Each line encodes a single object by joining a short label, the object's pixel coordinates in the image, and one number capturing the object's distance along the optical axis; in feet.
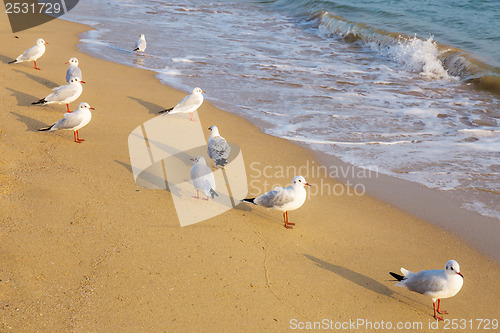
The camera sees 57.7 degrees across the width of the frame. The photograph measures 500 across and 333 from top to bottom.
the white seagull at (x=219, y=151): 21.22
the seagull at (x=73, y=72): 28.53
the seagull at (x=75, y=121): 21.62
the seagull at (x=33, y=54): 31.53
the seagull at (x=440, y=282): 13.09
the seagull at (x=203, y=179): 18.16
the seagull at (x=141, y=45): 39.27
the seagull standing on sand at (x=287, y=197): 16.89
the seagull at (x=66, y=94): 24.94
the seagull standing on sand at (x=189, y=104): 26.71
